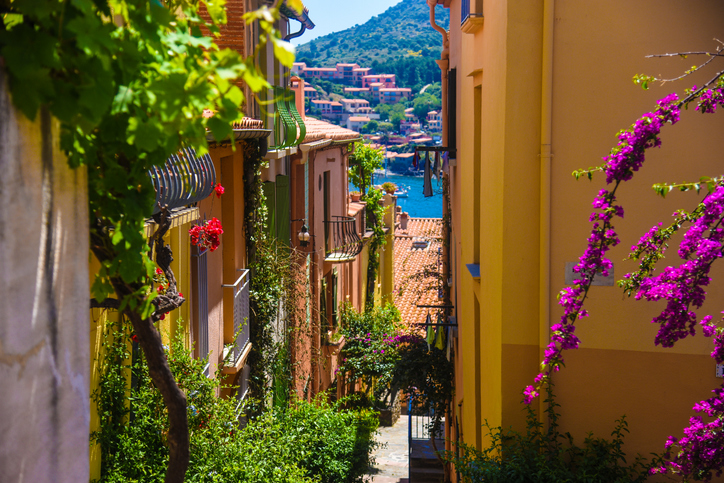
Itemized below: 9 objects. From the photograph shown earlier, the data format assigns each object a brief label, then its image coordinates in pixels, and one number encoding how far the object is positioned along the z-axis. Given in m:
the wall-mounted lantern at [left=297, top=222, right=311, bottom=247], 13.16
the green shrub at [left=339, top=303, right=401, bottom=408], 17.06
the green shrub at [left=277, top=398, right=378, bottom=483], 9.02
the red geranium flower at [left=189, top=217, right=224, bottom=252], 6.70
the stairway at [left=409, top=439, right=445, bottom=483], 14.99
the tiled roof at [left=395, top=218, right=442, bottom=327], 24.30
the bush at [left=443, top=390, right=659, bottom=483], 4.75
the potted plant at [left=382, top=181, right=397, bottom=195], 27.29
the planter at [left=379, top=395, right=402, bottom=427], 22.00
